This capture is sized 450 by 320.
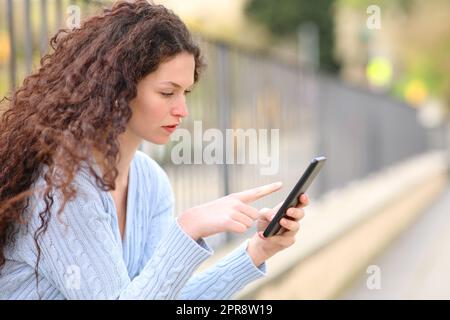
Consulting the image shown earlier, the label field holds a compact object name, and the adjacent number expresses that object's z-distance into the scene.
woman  4.36
